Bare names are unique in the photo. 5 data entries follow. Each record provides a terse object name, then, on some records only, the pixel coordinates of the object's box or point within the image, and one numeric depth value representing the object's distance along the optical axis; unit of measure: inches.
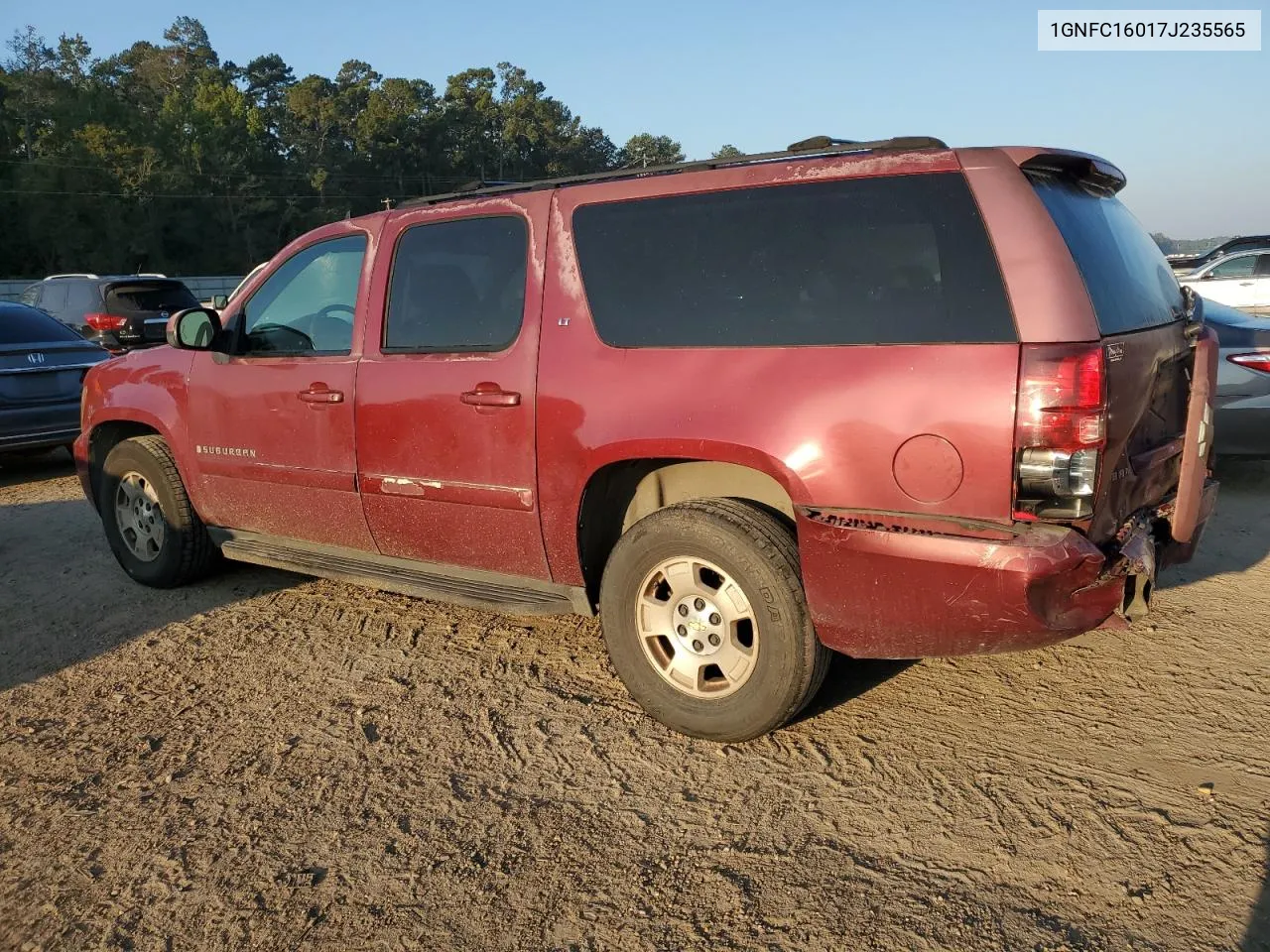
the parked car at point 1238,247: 625.2
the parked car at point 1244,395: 253.9
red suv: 110.9
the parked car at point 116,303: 506.6
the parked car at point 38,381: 327.0
